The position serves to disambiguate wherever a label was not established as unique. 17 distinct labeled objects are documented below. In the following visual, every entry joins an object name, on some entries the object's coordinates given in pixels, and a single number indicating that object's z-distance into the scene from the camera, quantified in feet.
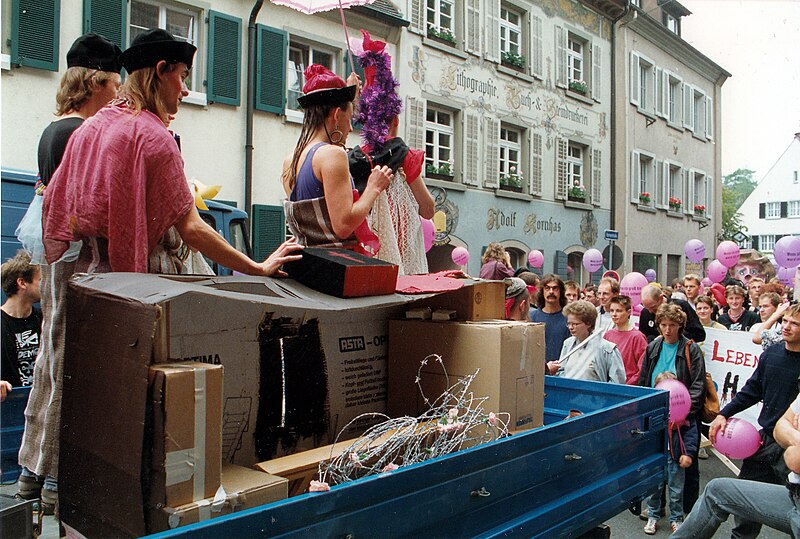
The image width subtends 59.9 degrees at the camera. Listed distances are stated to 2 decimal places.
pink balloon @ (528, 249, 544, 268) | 51.11
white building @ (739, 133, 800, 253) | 121.88
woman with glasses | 16.05
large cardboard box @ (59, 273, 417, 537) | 5.45
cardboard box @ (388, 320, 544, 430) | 8.47
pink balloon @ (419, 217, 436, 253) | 21.54
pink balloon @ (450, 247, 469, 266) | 37.58
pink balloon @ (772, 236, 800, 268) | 38.63
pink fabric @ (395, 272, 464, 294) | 8.10
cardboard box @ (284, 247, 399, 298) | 7.15
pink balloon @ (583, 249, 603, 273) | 49.57
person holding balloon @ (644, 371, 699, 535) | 16.42
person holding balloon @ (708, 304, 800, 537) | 14.14
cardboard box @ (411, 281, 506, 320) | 9.00
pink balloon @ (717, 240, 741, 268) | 42.55
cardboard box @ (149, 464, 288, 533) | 5.21
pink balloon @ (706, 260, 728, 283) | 43.14
